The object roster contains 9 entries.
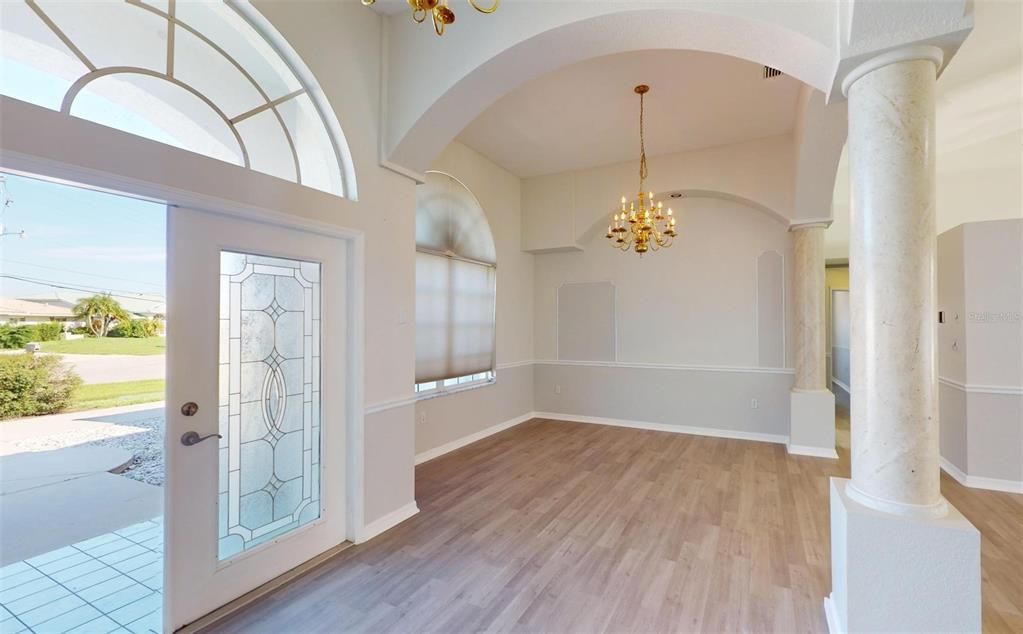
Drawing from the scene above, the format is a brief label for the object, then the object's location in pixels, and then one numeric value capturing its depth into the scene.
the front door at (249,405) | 2.13
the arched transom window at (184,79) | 1.78
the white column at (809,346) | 4.98
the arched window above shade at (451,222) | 4.87
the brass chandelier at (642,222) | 4.32
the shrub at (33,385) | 2.90
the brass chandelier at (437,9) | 1.61
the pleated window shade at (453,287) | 4.87
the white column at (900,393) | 1.74
